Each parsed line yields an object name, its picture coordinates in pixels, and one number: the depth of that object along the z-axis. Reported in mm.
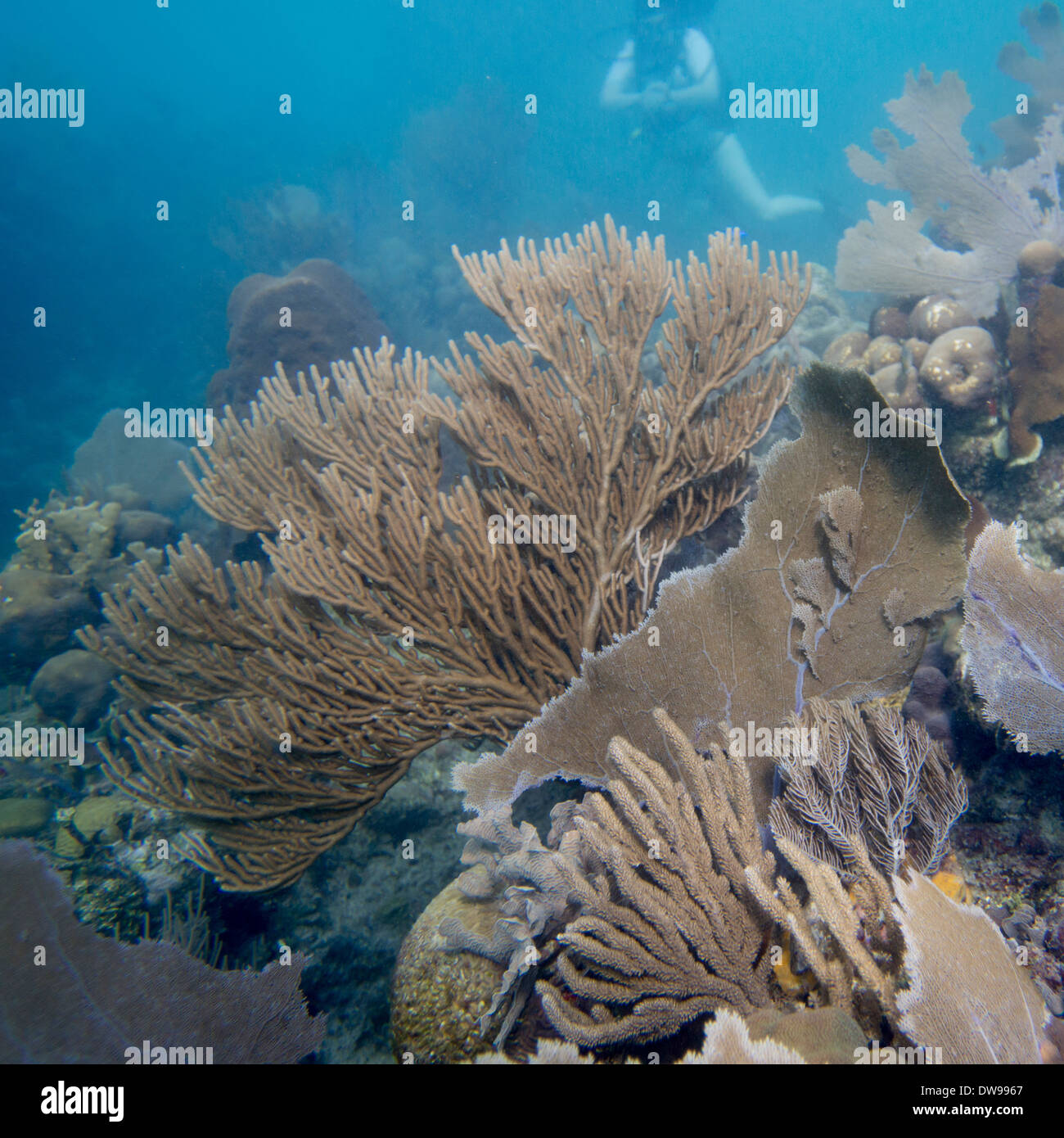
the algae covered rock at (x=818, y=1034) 1519
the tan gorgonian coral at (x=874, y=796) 2127
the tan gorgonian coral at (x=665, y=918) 1885
